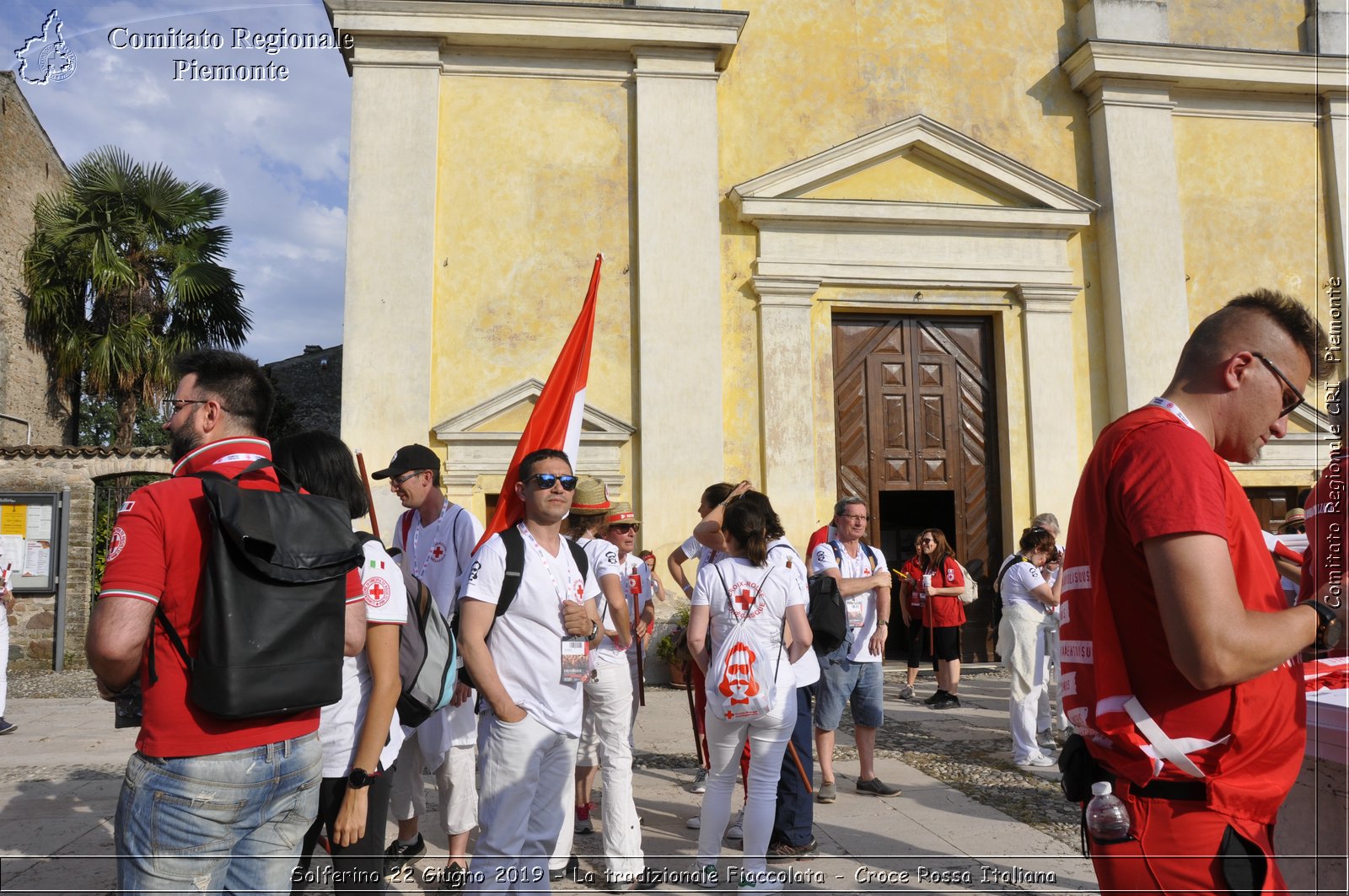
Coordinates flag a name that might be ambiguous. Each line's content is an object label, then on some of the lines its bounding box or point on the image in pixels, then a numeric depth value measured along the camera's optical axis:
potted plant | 11.07
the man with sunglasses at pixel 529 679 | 3.46
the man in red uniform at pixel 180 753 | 2.19
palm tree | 17.78
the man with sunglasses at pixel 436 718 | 4.77
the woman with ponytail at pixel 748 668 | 4.39
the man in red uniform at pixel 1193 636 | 1.92
